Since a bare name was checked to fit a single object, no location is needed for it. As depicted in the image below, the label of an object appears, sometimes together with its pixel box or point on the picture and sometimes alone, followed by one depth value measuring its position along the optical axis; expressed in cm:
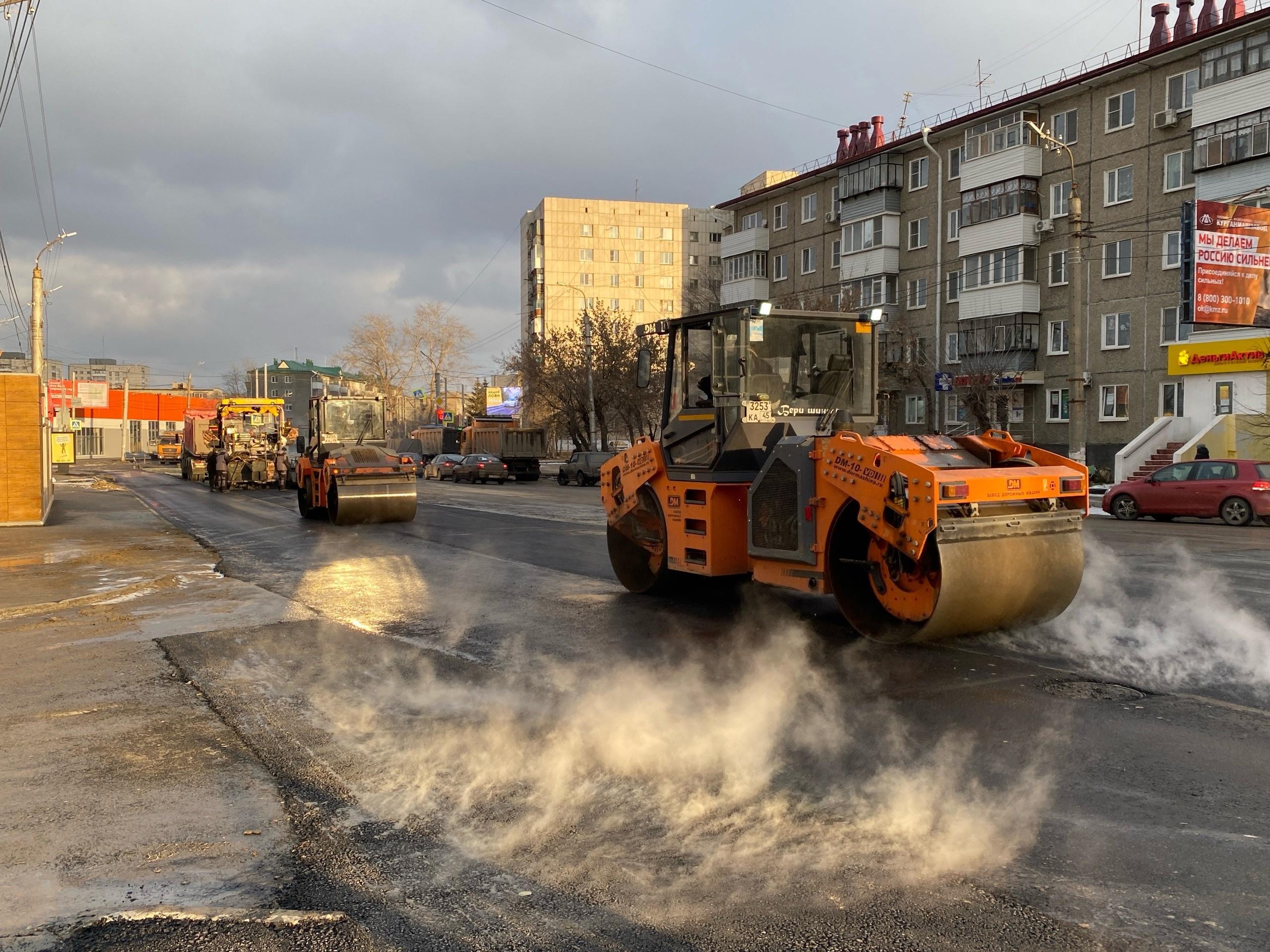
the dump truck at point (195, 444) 4484
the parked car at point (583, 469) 4125
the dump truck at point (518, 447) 4762
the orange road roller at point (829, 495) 725
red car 1969
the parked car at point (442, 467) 4766
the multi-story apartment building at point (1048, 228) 3191
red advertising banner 2516
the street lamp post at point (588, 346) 5016
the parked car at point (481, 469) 4428
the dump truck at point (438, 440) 6075
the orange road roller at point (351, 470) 2056
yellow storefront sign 2981
